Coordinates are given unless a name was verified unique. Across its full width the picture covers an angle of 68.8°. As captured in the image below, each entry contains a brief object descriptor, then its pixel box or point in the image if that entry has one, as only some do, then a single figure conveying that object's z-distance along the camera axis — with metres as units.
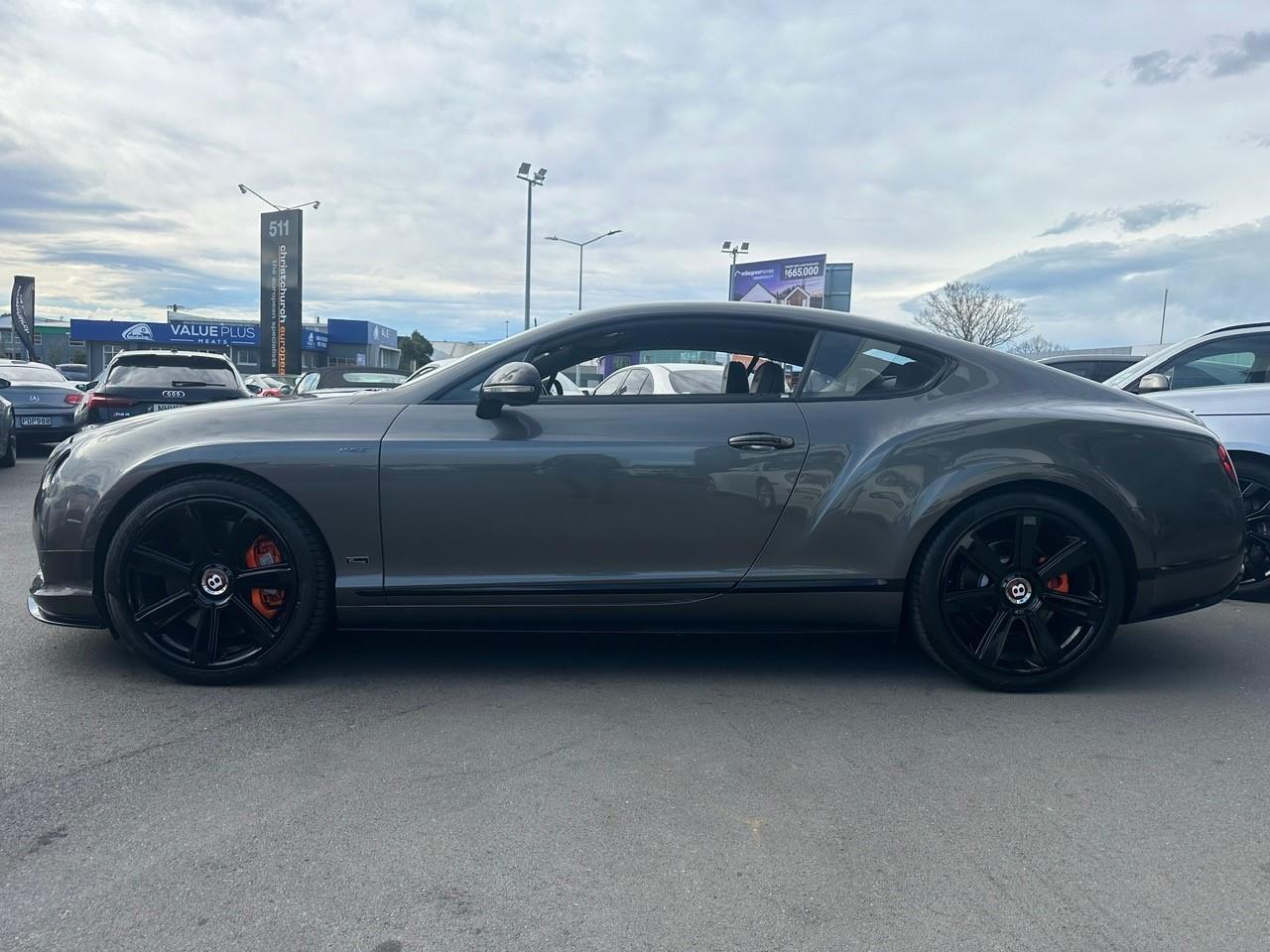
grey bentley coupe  3.42
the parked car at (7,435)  10.65
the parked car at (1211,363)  5.99
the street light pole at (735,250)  45.22
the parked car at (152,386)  10.22
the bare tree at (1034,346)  39.96
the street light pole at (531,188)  30.28
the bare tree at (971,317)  43.12
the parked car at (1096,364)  11.02
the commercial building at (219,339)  58.28
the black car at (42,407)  12.35
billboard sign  44.75
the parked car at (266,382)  26.99
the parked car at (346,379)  12.68
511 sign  37.12
